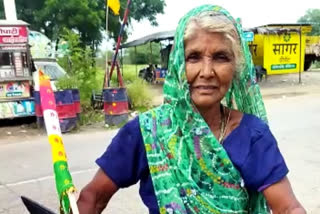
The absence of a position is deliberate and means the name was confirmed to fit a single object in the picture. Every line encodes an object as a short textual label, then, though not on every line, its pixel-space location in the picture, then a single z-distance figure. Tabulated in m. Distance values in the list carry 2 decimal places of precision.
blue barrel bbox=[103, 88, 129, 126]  8.30
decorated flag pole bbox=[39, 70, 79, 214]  1.06
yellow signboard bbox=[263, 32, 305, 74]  16.41
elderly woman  1.20
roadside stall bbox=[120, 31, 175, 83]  17.94
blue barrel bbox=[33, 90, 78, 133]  7.75
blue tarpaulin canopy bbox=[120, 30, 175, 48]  17.49
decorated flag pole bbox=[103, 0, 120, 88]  9.31
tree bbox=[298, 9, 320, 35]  63.12
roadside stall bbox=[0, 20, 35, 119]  8.18
